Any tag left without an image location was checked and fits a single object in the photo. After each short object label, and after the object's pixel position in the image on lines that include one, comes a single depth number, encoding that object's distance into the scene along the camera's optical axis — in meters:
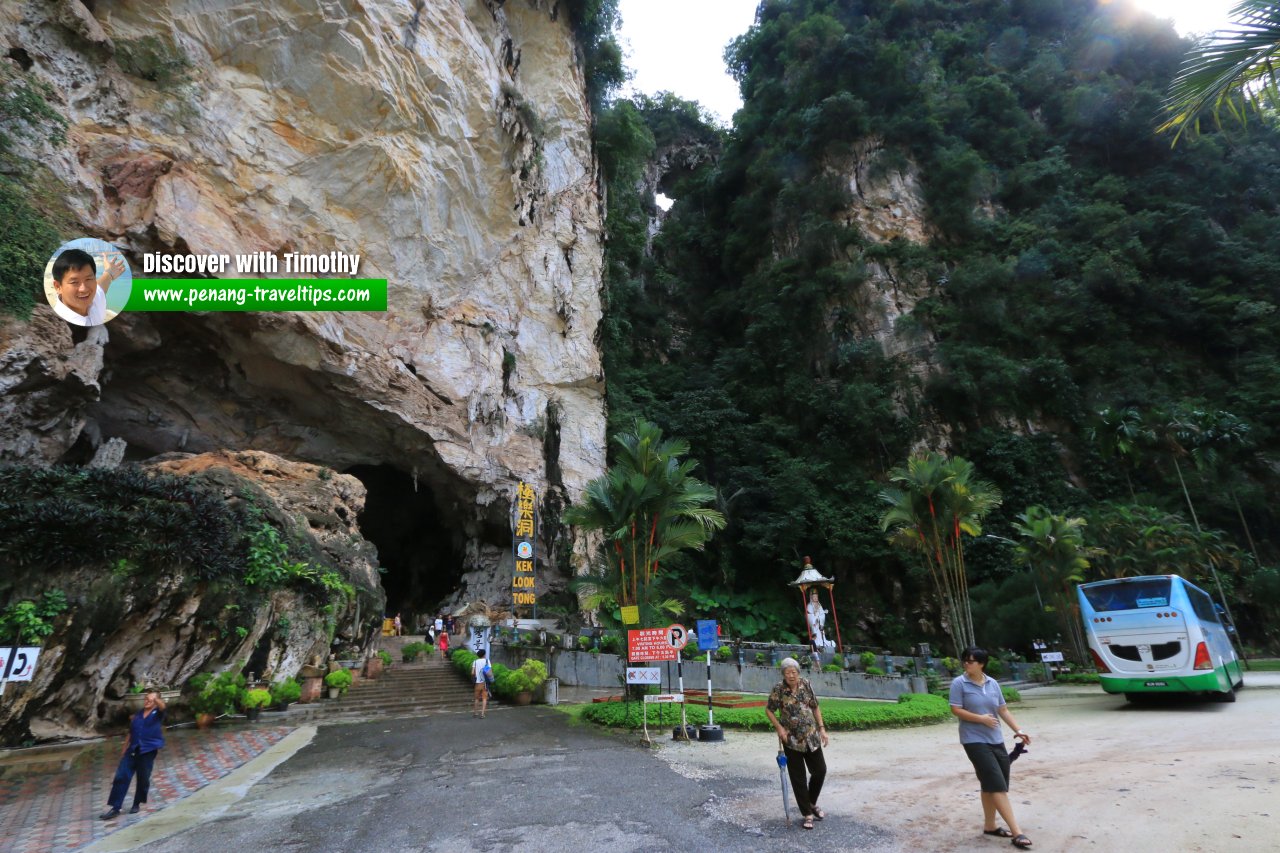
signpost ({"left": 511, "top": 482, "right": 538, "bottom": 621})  21.19
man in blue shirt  5.70
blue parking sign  9.40
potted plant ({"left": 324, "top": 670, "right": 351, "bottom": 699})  12.59
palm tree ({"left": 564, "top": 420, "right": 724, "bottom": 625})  11.25
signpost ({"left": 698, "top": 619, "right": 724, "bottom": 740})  8.62
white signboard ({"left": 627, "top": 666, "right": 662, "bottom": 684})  8.68
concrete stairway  11.91
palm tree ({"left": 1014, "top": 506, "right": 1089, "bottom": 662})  18.64
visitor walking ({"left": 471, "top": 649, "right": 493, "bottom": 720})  11.64
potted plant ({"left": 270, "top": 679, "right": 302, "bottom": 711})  11.32
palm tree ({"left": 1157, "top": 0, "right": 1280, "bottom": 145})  4.38
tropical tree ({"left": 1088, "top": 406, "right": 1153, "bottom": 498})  23.47
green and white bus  9.12
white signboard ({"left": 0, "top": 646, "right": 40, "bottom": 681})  5.73
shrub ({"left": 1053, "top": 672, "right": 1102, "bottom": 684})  16.14
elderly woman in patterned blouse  4.48
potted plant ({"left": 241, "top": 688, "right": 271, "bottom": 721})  10.56
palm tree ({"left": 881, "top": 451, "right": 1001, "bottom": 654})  15.73
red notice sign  8.83
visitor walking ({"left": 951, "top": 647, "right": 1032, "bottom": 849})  3.97
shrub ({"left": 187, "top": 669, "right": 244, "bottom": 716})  9.98
